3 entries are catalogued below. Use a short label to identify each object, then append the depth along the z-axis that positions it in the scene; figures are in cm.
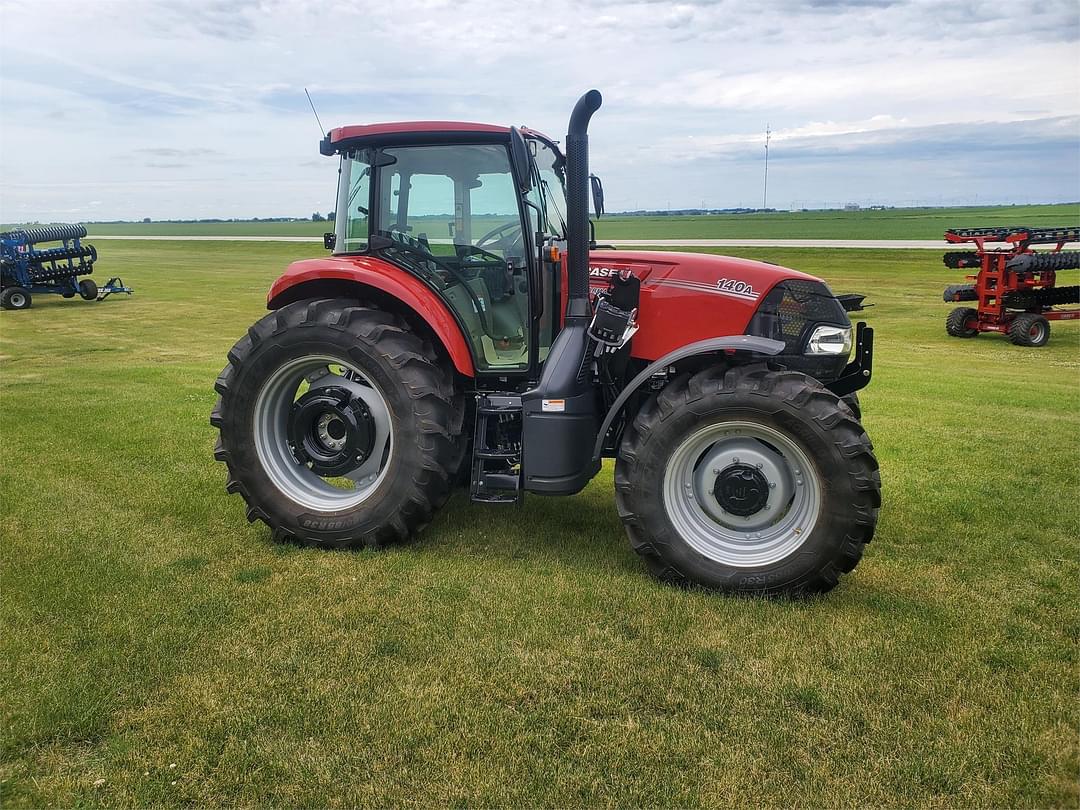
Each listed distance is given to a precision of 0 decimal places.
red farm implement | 1405
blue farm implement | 1911
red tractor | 402
